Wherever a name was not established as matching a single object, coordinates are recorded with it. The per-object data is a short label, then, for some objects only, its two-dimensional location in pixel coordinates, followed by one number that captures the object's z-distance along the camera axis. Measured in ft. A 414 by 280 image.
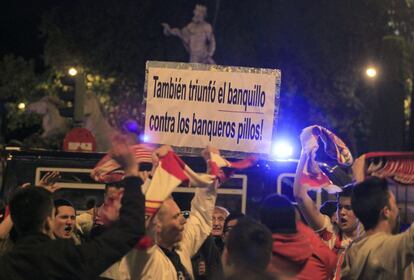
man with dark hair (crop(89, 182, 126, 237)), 23.45
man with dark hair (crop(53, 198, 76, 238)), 25.87
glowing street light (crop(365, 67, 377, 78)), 111.44
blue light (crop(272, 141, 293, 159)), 42.35
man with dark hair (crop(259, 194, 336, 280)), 19.00
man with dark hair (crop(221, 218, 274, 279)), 16.39
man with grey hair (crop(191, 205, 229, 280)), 27.94
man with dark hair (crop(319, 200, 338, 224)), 30.57
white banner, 26.91
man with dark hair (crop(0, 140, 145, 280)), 18.28
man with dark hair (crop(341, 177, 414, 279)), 19.59
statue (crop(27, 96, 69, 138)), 77.18
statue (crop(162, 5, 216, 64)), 99.03
